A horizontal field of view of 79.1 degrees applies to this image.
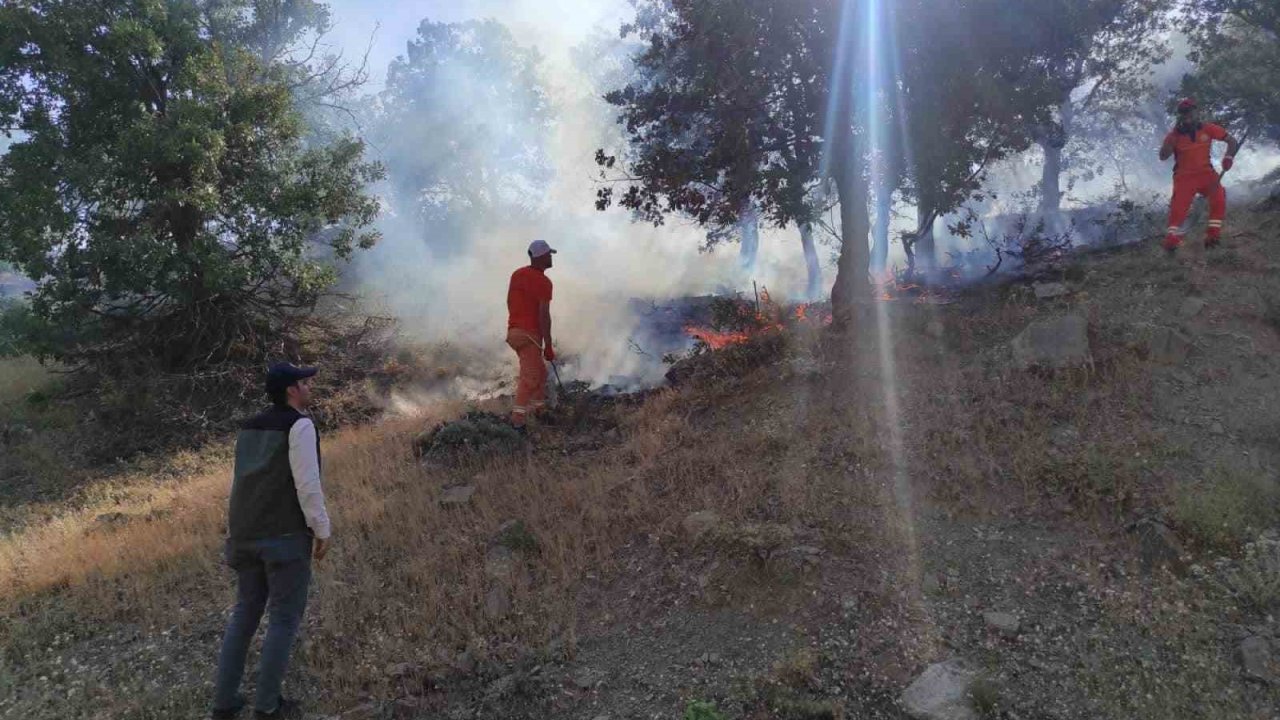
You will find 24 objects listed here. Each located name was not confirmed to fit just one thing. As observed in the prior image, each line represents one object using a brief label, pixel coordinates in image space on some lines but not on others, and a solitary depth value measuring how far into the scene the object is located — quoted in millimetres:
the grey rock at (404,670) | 4094
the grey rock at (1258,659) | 3506
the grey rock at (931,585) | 4340
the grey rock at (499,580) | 4539
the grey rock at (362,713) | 3871
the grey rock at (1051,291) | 8258
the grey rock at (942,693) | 3457
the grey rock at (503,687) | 3873
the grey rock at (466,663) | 4062
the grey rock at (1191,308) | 7144
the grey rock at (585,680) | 3945
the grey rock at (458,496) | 6088
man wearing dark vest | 3652
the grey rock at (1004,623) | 3967
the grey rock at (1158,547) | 4297
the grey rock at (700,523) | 4938
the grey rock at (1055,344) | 6520
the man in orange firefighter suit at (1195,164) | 8141
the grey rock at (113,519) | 6945
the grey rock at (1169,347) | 6457
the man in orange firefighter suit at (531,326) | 7367
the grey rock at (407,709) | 3873
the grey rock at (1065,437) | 5516
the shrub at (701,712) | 3336
